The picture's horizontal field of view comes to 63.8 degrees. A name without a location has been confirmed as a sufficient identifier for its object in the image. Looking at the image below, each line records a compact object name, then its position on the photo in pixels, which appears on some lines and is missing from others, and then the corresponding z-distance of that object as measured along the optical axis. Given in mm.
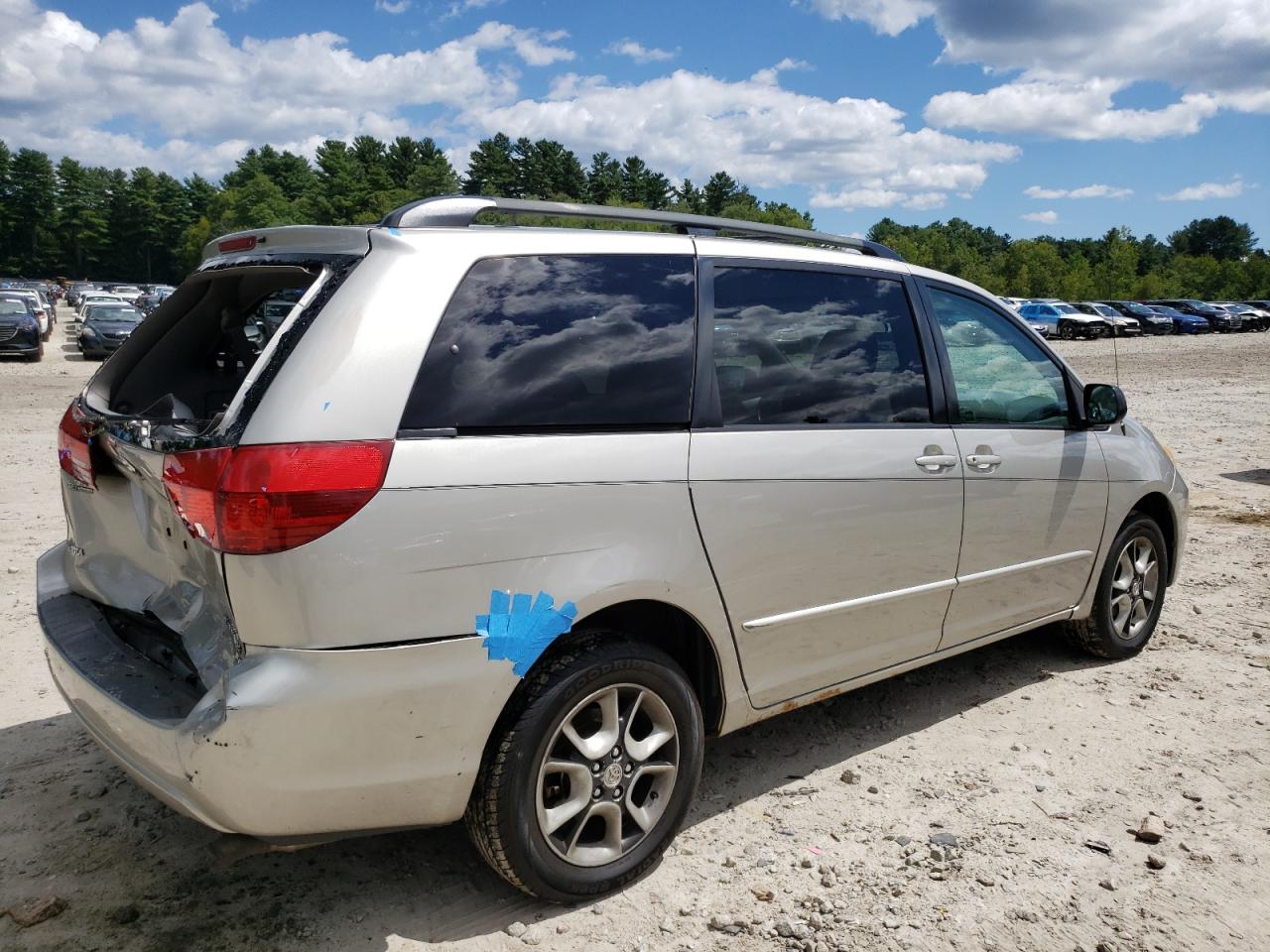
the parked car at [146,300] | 42844
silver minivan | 2430
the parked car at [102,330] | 25453
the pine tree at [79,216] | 131500
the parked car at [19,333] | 24219
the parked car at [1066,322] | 45625
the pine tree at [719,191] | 127188
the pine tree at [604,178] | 127562
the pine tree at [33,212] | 129625
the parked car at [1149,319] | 52094
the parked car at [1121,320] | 48094
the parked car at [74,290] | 64100
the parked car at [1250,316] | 57250
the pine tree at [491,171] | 122250
